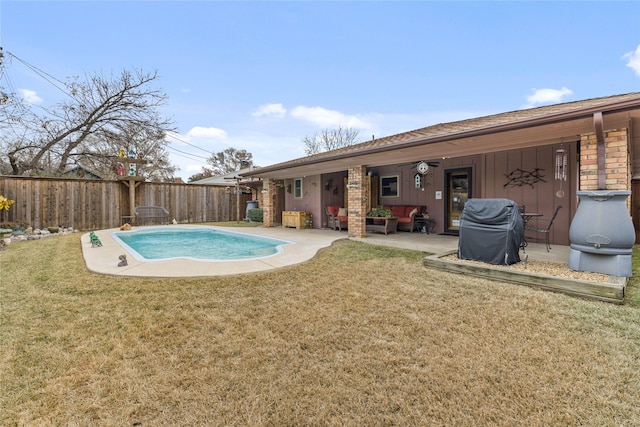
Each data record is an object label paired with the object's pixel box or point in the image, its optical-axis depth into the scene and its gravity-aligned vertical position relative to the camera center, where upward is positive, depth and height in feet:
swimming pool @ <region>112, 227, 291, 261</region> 21.66 -3.54
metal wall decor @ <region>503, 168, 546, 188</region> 22.57 +2.34
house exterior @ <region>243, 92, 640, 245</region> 12.64 +3.13
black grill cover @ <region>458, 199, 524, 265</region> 13.96 -1.30
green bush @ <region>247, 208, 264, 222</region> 47.52 -1.49
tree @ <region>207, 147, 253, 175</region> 111.55 +18.10
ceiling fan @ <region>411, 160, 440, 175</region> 25.99 +3.62
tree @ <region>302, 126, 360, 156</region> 89.30 +21.26
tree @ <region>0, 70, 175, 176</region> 42.39 +13.04
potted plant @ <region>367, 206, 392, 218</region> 29.66 -0.72
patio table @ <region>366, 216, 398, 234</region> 29.12 -1.97
